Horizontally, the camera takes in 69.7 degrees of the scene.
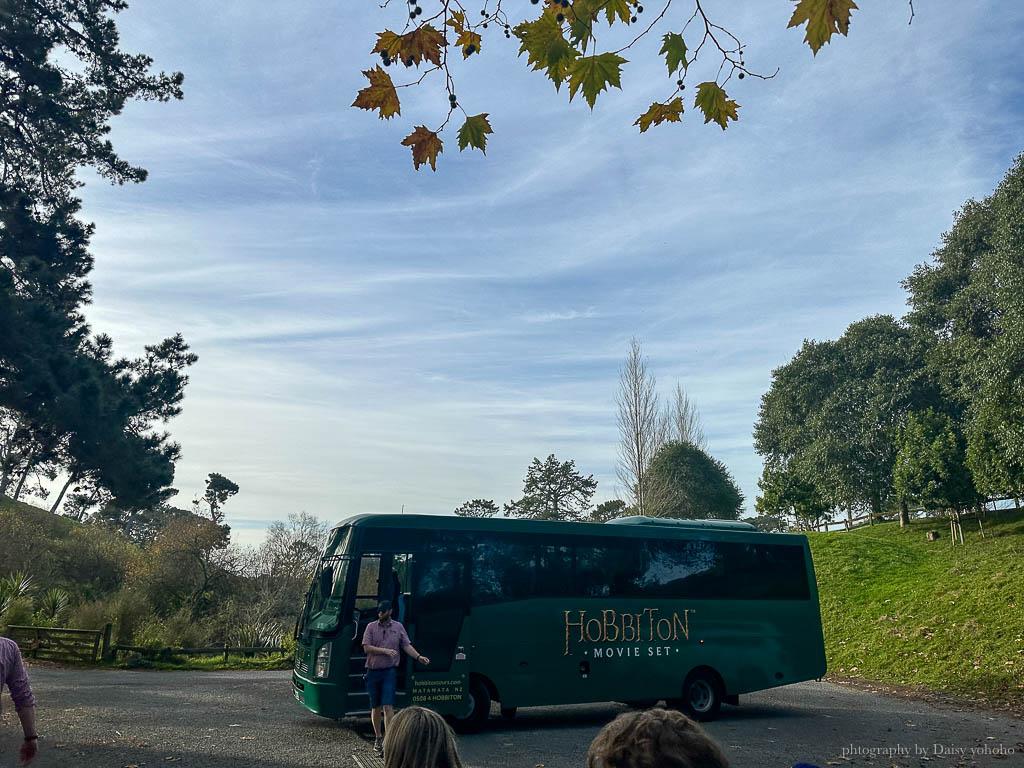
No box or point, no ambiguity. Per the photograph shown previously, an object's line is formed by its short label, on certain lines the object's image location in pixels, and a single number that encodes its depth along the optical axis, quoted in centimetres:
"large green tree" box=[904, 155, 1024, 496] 2505
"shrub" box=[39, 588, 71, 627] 2302
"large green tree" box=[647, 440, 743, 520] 3753
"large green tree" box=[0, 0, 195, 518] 1540
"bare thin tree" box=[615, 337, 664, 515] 3709
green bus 1134
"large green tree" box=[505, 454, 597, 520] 5528
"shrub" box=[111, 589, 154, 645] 2242
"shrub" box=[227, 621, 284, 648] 2477
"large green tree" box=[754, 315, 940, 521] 3684
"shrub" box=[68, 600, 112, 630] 2211
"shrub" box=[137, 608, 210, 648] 2244
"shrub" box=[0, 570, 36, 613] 2211
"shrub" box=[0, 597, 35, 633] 2189
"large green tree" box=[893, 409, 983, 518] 3109
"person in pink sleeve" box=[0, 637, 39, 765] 452
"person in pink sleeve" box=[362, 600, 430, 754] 966
